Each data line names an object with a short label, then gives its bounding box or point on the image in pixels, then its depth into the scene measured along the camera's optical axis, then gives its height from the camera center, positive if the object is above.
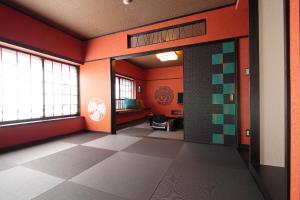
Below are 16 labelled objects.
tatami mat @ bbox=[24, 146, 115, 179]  2.17 -1.10
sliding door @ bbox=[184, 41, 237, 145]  3.28 +0.13
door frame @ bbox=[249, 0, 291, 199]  2.08 +0.16
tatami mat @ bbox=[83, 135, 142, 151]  3.33 -1.13
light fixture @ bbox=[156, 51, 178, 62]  4.78 +1.50
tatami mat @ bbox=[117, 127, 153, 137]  4.62 -1.14
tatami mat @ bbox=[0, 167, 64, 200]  1.63 -1.09
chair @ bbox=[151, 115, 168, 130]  5.15 -0.88
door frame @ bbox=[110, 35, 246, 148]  4.05 +0.77
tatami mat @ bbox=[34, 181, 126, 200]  1.56 -1.09
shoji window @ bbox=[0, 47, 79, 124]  3.32 +0.35
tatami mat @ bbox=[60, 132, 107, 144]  3.83 -1.12
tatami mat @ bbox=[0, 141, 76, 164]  2.67 -1.11
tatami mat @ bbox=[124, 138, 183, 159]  2.90 -1.12
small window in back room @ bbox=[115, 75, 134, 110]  6.50 +0.48
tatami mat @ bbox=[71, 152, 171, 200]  1.70 -1.10
